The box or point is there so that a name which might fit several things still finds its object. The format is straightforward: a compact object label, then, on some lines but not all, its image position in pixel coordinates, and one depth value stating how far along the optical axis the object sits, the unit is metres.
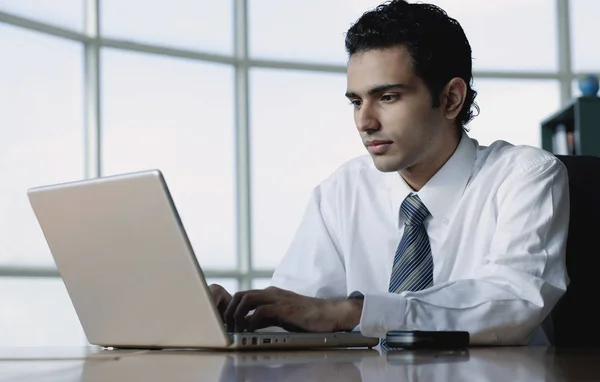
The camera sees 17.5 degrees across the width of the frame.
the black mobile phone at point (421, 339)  2.61
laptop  2.58
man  2.93
